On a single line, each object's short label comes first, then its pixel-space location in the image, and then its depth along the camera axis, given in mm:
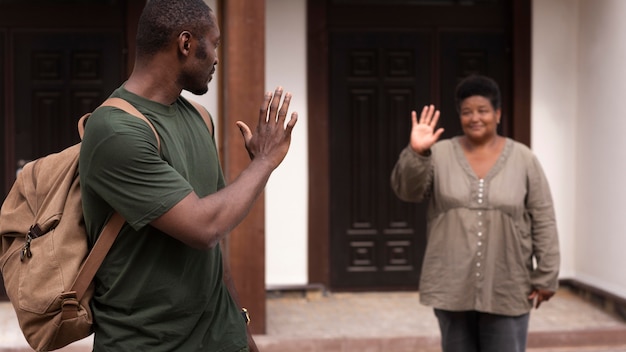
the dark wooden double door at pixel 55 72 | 8922
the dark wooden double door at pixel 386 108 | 9391
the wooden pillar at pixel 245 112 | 7500
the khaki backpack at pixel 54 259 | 2709
